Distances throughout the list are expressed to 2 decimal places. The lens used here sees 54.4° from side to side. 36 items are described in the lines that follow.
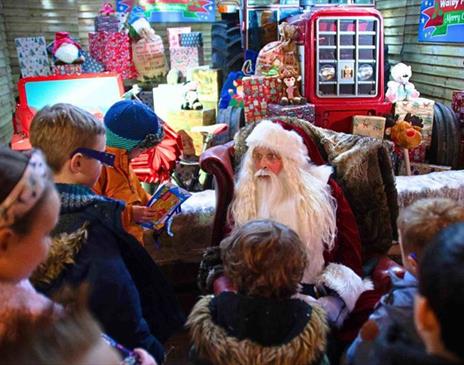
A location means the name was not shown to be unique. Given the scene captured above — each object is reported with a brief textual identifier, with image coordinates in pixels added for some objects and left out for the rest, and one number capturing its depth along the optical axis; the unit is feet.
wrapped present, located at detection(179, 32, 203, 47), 21.43
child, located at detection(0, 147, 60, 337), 2.90
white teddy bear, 12.82
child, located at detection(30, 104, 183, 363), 4.27
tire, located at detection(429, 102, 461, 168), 12.01
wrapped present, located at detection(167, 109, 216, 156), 15.62
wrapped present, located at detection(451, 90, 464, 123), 12.49
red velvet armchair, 6.81
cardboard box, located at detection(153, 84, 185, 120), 16.97
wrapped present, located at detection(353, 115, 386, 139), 11.22
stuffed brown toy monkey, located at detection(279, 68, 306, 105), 11.64
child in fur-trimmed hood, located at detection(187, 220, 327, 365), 4.44
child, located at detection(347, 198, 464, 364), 4.41
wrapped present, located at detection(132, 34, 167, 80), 20.58
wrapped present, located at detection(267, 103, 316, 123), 11.12
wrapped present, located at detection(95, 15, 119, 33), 19.75
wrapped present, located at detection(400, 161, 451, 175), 11.58
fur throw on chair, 7.95
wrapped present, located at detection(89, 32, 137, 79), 19.62
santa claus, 7.08
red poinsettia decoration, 9.53
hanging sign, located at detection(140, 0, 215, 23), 26.21
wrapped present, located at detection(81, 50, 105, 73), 18.45
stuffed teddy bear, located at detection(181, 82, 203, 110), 16.46
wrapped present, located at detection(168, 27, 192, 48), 21.34
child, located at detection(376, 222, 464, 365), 2.06
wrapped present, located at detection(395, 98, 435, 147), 12.03
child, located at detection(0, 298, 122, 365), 2.17
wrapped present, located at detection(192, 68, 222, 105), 16.61
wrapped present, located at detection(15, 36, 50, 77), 17.06
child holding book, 6.57
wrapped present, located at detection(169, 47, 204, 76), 21.04
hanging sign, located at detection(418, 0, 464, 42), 17.37
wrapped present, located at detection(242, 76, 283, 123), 11.91
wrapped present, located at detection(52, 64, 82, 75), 17.16
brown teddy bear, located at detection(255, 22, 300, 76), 12.52
